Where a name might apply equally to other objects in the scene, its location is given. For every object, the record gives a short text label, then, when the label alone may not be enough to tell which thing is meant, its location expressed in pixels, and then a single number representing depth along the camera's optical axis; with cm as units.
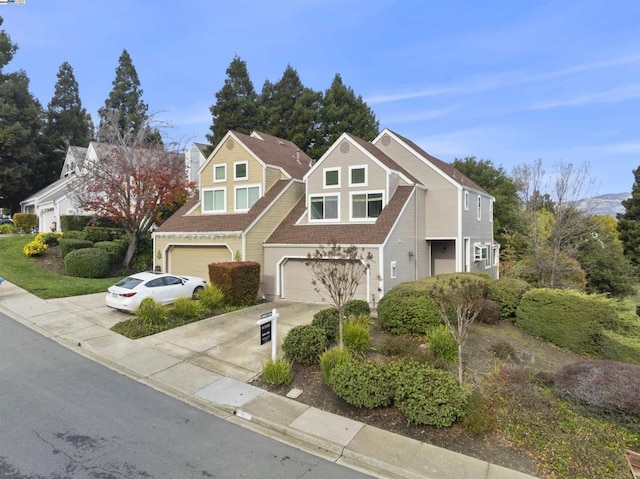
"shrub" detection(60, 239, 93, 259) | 2208
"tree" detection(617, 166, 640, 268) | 4353
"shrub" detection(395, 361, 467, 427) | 640
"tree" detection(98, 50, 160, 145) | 4781
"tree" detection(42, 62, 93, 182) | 4567
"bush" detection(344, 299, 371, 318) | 1277
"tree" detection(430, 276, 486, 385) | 770
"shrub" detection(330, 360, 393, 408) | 699
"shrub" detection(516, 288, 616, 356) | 1209
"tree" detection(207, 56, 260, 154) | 4200
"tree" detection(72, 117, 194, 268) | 2295
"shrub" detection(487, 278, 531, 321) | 1497
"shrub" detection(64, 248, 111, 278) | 2055
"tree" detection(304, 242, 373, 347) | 905
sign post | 889
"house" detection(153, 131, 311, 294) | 1884
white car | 1332
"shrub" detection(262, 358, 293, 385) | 820
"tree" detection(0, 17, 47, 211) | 3741
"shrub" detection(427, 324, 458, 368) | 902
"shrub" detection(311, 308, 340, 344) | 1065
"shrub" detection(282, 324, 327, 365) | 918
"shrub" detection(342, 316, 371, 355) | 966
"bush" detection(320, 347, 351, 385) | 802
